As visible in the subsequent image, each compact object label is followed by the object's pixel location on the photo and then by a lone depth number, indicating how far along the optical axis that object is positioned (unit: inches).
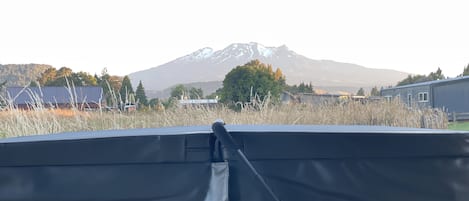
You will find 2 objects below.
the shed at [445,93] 930.7
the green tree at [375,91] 1390.0
